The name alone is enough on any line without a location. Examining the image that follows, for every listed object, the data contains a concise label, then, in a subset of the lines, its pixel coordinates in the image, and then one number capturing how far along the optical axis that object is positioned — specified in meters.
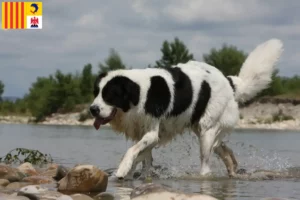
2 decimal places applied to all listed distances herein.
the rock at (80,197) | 11.06
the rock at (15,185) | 12.73
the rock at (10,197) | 10.30
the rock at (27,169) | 15.11
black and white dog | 14.16
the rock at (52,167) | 15.95
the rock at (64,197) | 10.33
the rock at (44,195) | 10.60
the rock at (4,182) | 13.03
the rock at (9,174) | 13.56
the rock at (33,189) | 11.50
